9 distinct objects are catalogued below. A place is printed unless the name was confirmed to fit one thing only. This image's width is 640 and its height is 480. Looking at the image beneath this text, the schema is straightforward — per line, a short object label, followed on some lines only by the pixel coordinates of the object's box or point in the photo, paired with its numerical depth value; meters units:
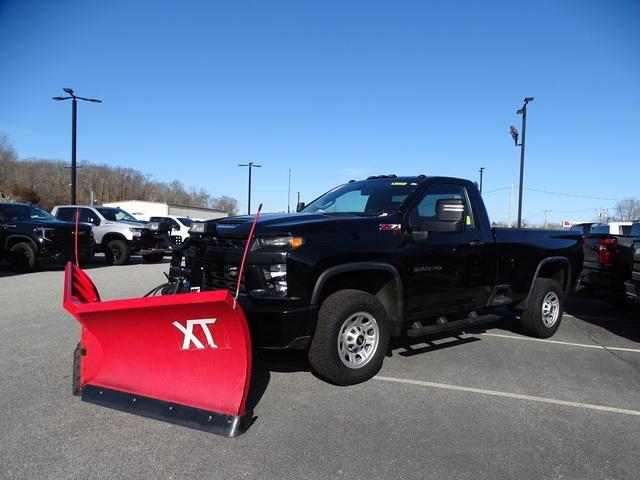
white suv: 15.25
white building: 63.79
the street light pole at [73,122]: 21.08
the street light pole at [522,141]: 22.20
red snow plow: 3.15
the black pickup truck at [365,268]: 3.80
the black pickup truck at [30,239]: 12.03
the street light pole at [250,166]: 41.25
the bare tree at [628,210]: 78.22
